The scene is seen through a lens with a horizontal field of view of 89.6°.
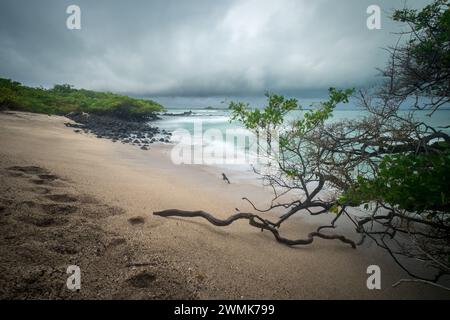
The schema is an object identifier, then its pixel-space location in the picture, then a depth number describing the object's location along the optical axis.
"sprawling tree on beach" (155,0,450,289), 3.24
